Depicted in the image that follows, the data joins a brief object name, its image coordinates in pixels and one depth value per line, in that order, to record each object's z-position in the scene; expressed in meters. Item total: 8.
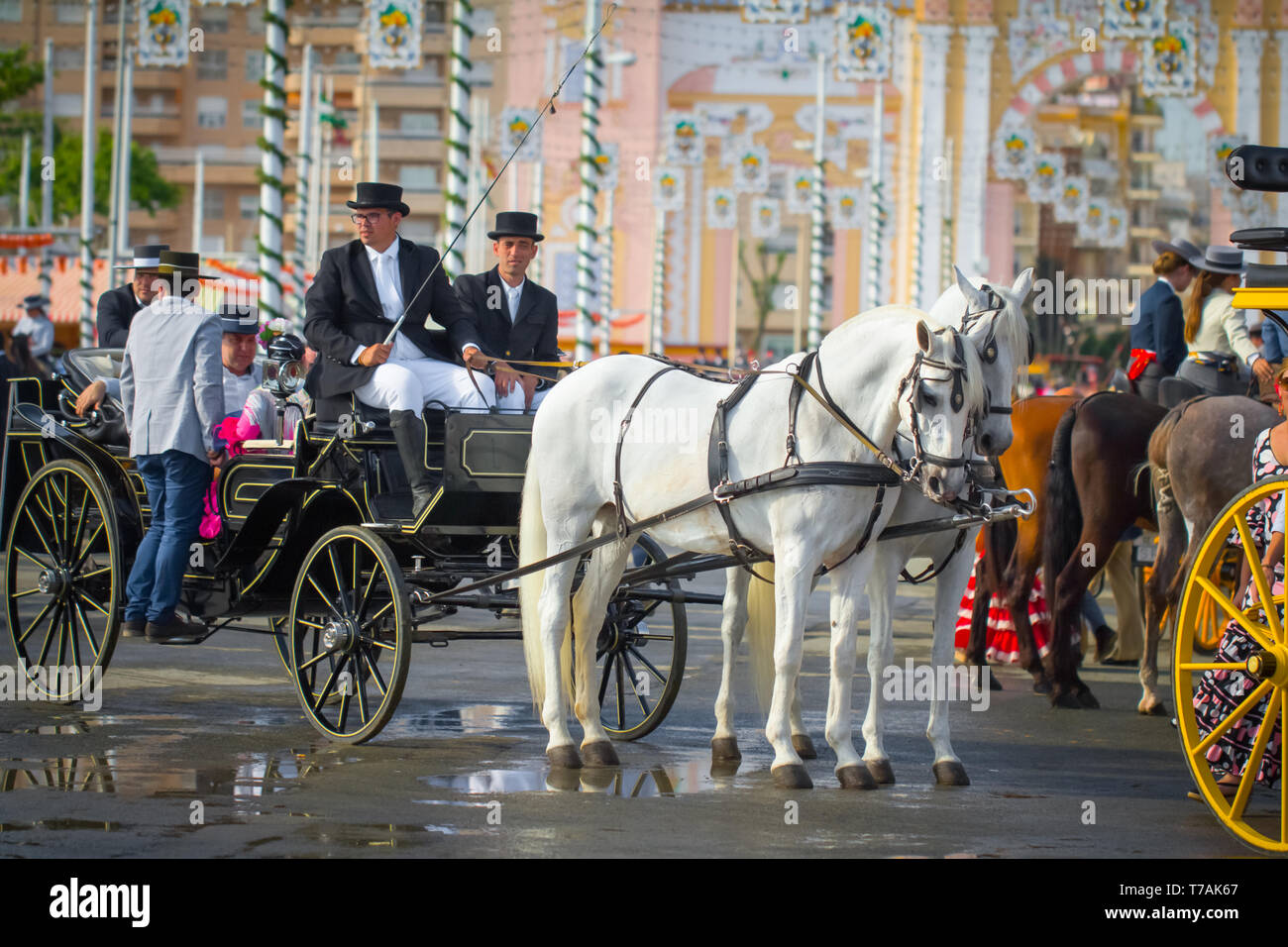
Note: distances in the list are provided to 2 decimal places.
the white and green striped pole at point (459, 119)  16.72
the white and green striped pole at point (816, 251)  31.29
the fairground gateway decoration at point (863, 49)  31.19
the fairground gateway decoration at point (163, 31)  18.23
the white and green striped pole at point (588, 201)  19.78
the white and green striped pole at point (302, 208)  29.27
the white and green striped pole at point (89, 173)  31.03
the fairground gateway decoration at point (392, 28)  20.45
